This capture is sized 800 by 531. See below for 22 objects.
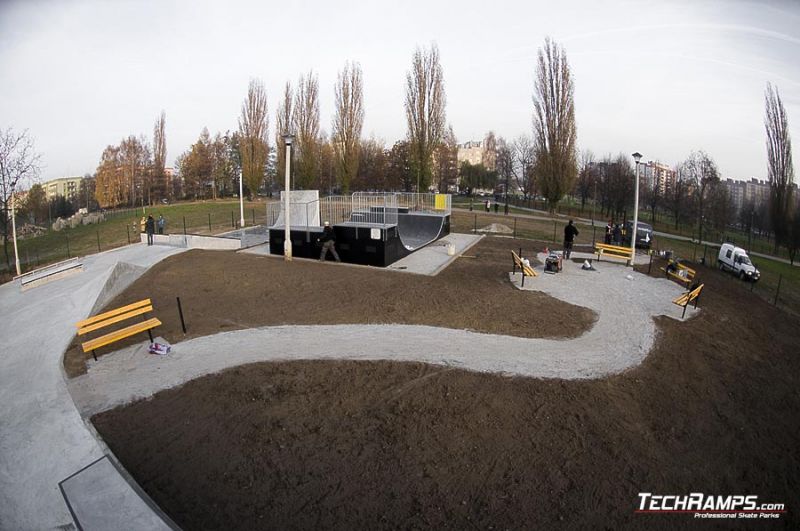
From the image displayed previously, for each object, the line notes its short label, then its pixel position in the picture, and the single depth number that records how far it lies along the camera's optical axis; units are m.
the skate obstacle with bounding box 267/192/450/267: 16.98
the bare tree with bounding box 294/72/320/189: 44.34
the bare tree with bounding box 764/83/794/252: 32.28
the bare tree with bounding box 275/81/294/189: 45.50
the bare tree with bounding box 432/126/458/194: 69.31
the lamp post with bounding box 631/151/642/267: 16.69
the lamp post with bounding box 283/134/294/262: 16.11
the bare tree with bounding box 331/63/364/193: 40.91
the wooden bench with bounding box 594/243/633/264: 17.97
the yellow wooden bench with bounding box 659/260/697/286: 15.49
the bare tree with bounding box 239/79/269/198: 46.25
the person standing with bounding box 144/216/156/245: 21.86
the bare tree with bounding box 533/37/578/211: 38.53
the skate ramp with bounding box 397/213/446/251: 24.56
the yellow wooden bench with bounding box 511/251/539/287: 14.50
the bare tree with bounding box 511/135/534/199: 72.03
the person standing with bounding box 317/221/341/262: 17.19
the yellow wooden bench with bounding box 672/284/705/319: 11.81
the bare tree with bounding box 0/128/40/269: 19.00
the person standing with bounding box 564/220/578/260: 18.04
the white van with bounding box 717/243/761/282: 20.52
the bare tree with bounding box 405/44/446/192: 37.47
